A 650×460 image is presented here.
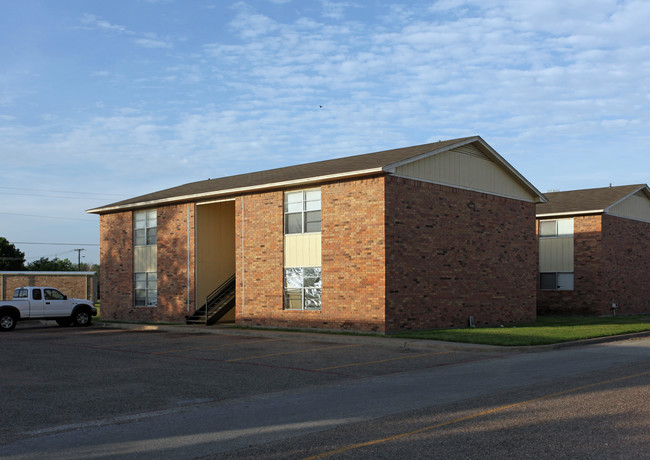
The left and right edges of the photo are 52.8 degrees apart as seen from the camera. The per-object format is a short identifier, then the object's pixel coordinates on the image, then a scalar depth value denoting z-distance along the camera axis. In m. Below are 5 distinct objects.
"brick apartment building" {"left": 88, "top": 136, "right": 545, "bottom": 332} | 21.78
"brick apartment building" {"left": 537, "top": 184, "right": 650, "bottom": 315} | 33.59
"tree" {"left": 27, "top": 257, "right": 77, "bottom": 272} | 91.56
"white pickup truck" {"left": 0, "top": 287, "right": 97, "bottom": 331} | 27.67
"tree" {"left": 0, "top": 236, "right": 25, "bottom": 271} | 81.50
